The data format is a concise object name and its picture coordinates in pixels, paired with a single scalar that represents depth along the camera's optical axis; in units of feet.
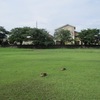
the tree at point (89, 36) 96.12
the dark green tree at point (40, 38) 89.30
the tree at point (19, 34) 89.70
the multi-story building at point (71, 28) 108.20
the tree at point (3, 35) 94.17
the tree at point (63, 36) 97.01
